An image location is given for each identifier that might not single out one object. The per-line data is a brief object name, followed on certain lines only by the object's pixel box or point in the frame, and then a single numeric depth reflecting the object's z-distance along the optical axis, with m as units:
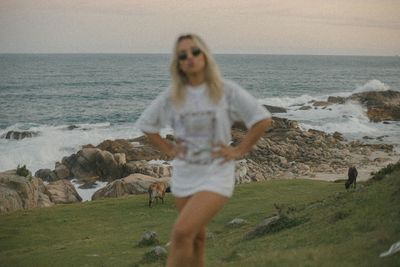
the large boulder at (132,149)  53.00
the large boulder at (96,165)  46.38
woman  5.62
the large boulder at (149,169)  44.79
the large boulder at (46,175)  45.56
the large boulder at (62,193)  35.94
